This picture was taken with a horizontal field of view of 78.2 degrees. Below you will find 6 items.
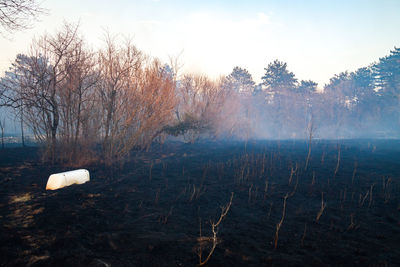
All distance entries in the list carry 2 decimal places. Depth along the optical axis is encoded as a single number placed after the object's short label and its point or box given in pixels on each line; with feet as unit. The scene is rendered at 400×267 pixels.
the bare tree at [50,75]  33.86
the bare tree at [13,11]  20.92
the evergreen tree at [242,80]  156.25
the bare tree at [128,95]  38.32
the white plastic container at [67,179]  24.54
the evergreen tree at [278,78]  144.36
